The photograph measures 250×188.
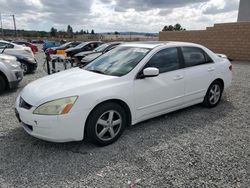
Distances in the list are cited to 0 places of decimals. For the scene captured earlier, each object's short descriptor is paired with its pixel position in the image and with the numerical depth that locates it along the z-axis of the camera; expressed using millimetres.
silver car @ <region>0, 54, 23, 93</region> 6489
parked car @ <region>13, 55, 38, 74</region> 9852
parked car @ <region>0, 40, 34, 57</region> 10080
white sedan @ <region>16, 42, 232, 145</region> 3146
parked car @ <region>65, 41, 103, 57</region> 15195
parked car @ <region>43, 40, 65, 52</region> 27047
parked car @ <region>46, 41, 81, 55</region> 20188
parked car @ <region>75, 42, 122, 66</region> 11215
